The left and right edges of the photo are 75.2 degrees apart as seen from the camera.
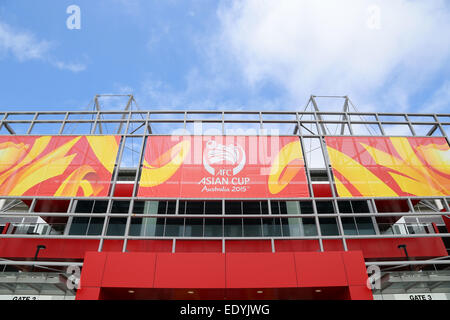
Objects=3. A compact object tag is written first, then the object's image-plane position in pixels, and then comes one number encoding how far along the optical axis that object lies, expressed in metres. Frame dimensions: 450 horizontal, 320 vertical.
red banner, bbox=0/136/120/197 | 13.85
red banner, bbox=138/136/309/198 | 13.98
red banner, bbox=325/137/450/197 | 14.09
